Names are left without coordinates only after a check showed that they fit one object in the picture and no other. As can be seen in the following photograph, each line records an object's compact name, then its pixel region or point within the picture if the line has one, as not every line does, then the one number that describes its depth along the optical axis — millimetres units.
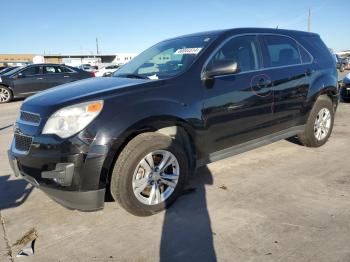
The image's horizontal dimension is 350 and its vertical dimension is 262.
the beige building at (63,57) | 69969
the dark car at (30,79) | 13873
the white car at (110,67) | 28688
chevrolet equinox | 3051
